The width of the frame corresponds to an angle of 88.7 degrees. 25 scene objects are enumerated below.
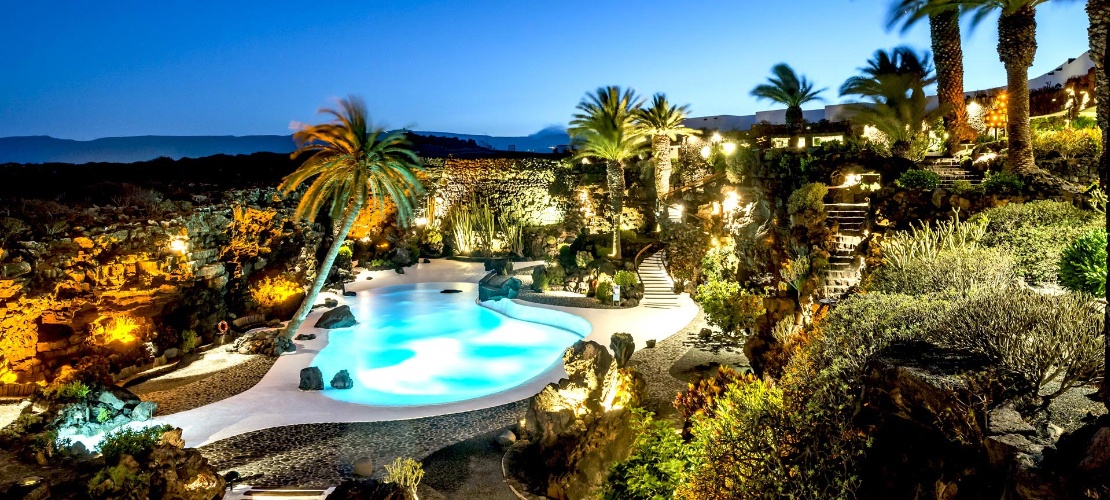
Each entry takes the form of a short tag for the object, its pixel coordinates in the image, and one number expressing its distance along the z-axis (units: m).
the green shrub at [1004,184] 11.95
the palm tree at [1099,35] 8.38
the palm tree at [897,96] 18.16
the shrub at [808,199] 13.98
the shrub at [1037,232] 8.48
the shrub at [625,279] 17.97
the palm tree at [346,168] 13.95
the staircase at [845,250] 13.20
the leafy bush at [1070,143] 13.54
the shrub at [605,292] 17.81
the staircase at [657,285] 17.78
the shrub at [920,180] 13.70
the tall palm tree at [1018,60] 13.48
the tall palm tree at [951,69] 17.06
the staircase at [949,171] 14.42
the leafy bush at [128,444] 7.37
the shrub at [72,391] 9.55
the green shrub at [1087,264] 6.65
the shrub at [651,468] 6.43
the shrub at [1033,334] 4.41
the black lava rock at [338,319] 16.42
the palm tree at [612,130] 24.47
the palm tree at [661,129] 25.05
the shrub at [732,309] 12.86
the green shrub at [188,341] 13.85
